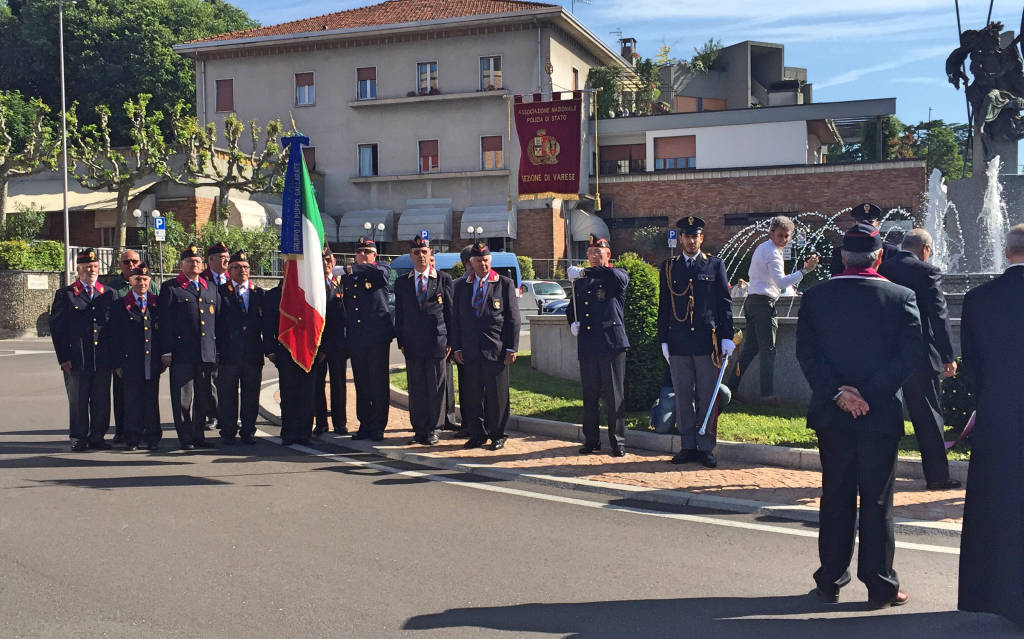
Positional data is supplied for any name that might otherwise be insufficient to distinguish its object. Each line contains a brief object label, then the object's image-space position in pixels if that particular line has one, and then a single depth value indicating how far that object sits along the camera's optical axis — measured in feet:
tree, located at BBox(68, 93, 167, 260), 110.63
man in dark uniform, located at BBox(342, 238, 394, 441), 33.40
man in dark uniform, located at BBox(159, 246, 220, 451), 31.73
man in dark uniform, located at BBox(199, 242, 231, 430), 33.91
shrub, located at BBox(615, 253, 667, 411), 34.17
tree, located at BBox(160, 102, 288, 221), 117.29
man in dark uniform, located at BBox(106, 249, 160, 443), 32.83
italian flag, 32.24
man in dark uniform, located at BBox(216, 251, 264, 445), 32.83
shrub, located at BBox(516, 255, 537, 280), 125.80
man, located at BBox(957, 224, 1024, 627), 15.02
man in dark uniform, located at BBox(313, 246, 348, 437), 34.30
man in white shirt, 33.06
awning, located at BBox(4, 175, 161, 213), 123.34
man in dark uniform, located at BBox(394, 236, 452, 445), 32.37
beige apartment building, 143.84
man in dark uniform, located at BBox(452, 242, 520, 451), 31.32
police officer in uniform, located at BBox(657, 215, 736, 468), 27.68
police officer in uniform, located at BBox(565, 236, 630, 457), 29.43
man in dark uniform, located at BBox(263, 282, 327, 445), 33.01
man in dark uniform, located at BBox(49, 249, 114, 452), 31.55
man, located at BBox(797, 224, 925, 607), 16.14
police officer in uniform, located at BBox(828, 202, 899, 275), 25.35
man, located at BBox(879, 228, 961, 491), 23.63
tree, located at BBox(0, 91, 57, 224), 106.73
